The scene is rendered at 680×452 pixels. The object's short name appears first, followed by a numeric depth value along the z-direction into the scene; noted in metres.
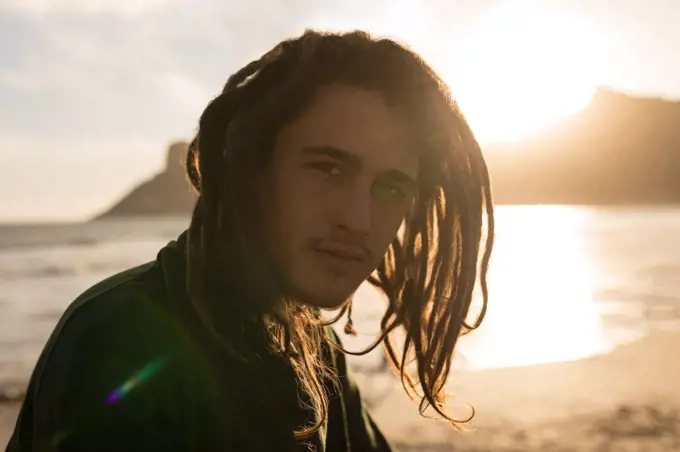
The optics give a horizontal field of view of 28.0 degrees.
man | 0.98
